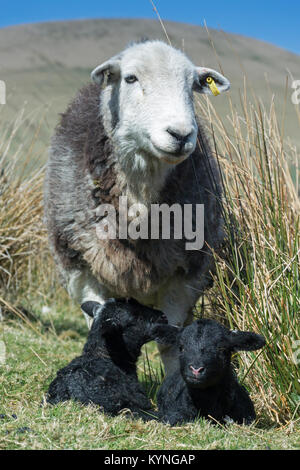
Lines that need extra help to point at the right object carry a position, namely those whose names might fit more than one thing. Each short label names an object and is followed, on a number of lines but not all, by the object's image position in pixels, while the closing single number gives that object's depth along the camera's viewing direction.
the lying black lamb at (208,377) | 3.61
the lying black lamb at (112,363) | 4.05
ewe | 4.42
